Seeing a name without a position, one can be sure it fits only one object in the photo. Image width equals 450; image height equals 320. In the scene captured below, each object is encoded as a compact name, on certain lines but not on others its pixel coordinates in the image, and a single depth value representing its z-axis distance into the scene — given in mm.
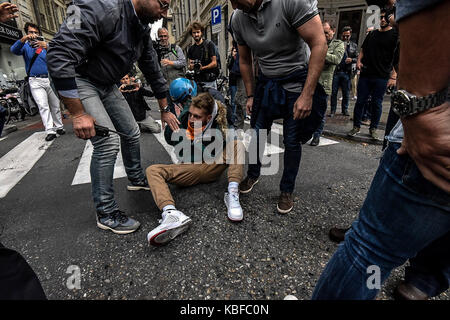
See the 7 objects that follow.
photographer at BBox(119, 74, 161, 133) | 4668
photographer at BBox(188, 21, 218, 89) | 5469
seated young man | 2320
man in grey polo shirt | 1792
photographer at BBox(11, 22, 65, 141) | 4797
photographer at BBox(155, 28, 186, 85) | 5809
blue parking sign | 6931
